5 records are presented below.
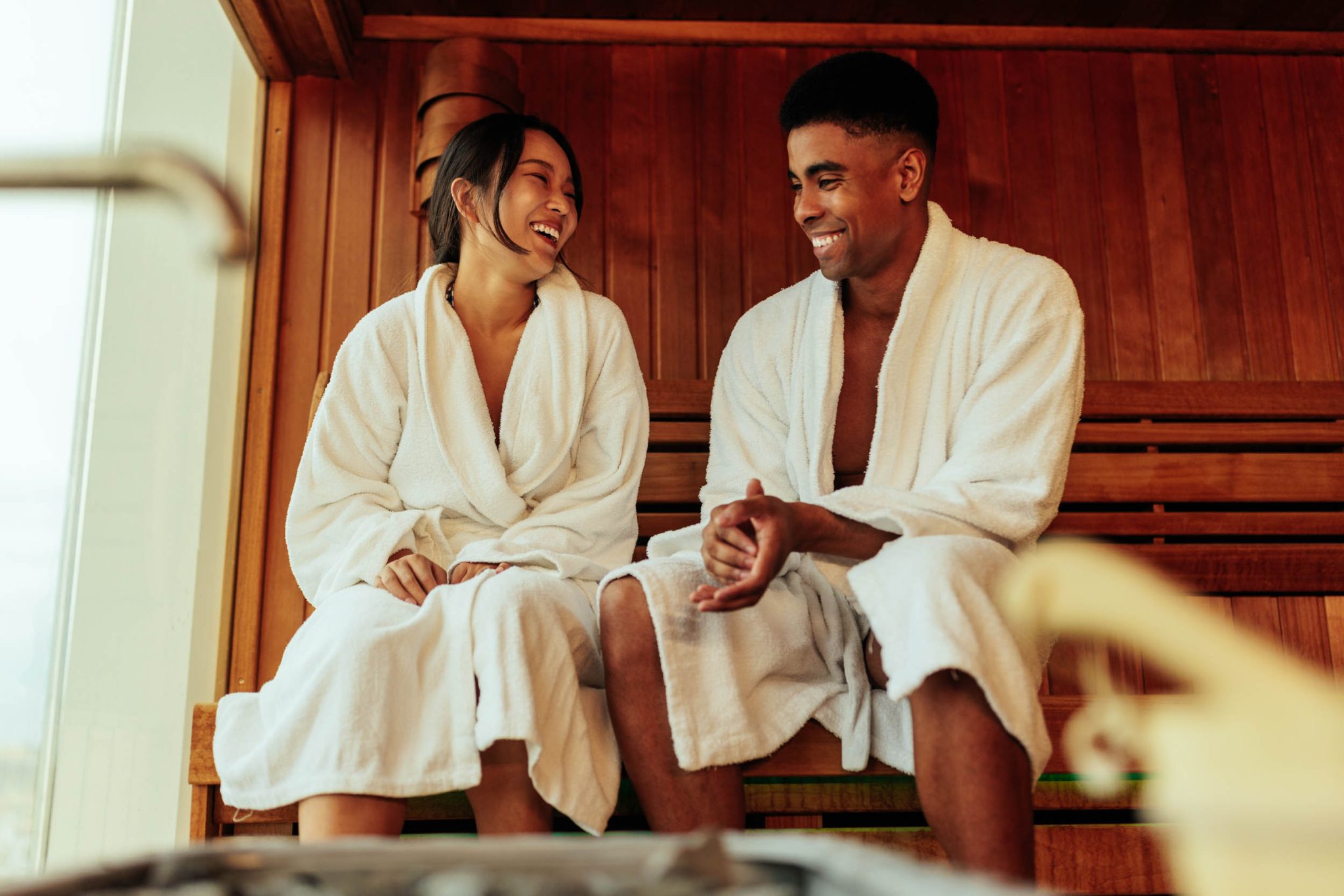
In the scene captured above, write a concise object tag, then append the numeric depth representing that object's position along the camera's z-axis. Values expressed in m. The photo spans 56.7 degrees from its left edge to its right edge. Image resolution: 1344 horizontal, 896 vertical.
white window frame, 2.00
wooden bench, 2.62
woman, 1.57
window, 1.75
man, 1.43
